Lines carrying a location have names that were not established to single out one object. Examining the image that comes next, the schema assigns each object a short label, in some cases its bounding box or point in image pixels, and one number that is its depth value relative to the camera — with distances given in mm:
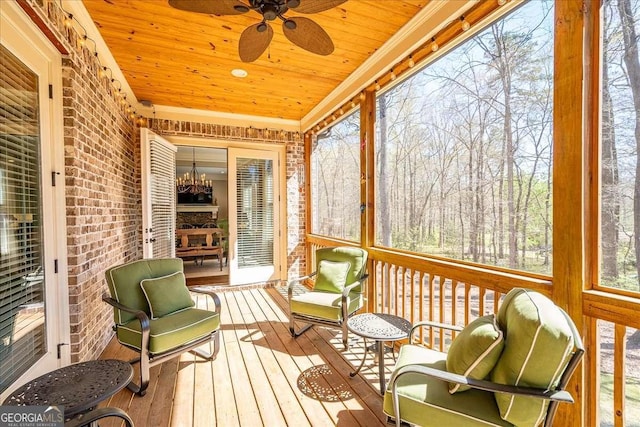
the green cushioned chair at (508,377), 1175
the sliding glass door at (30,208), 1721
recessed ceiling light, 3291
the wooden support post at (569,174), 1519
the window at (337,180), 3756
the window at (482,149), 1774
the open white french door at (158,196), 3621
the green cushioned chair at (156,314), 2184
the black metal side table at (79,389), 1294
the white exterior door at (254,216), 4871
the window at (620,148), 1407
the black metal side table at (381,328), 1999
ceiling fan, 1662
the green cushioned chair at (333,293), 2766
